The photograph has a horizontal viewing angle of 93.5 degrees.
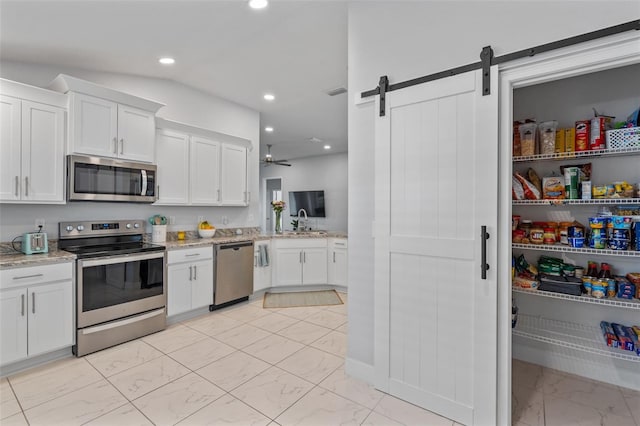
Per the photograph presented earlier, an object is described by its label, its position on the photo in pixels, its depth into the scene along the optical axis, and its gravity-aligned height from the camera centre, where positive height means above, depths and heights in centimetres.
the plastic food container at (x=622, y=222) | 188 -5
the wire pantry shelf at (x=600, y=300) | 181 -54
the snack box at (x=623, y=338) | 189 -79
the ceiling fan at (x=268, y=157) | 674 +127
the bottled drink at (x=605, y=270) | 210 -39
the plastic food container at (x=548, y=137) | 221 +58
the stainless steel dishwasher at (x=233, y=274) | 373 -79
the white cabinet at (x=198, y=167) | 356 +58
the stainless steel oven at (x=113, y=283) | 262 -68
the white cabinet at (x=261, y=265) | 423 -75
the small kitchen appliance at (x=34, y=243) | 258 -28
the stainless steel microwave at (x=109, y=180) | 277 +32
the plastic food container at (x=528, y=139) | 227 +57
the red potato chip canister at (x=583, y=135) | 207 +55
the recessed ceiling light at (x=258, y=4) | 221 +155
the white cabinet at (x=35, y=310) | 223 -78
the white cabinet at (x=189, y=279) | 329 -77
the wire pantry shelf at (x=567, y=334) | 190 -87
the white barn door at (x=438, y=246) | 169 -20
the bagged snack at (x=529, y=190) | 222 +18
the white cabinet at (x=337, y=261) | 465 -75
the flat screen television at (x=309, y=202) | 795 +29
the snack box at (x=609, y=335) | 194 -80
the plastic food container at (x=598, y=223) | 197 -5
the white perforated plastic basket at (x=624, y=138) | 190 +49
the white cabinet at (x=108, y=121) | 274 +89
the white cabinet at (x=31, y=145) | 244 +56
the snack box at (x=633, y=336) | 189 -80
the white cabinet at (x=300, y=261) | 453 -74
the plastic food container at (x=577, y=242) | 203 -19
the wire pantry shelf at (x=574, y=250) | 183 -23
